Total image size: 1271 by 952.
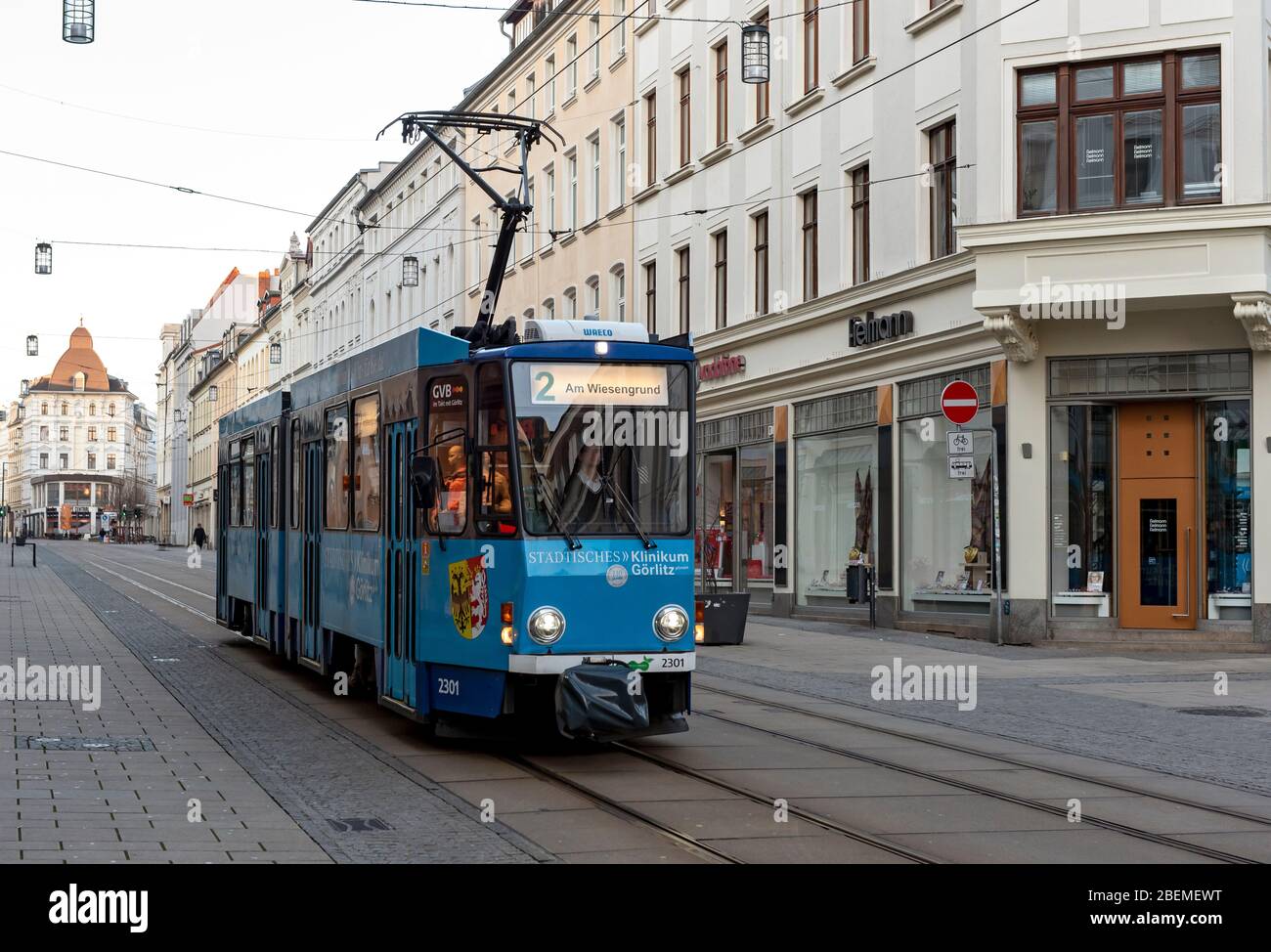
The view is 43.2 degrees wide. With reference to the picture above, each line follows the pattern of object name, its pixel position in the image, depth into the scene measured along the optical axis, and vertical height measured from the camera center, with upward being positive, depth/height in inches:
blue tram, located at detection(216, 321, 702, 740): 438.0 -6.8
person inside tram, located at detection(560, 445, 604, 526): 445.4 +4.5
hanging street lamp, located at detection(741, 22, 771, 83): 1091.9 +317.1
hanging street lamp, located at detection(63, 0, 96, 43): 627.8 +191.6
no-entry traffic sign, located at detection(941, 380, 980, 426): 854.5 +55.2
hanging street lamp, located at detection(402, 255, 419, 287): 2170.3 +322.8
